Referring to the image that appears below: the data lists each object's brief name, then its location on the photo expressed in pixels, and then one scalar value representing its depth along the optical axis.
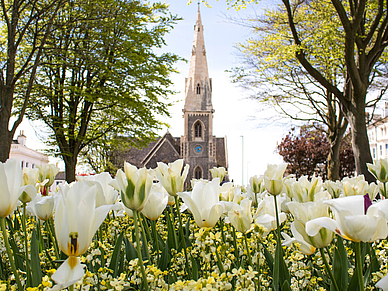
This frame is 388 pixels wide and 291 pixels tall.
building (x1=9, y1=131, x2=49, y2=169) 50.31
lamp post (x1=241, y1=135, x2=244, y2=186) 54.40
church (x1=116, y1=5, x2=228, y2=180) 53.12
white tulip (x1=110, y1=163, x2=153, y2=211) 1.57
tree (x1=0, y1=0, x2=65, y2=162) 11.74
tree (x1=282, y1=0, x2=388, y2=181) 10.03
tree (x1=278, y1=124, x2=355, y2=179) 37.59
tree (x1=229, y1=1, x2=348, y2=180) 13.75
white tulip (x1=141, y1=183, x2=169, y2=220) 2.02
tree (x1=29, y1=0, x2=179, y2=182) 17.02
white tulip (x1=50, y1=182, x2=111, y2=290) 1.19
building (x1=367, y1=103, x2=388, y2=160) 57.06
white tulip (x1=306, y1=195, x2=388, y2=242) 1.14
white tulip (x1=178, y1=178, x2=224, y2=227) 1.71
